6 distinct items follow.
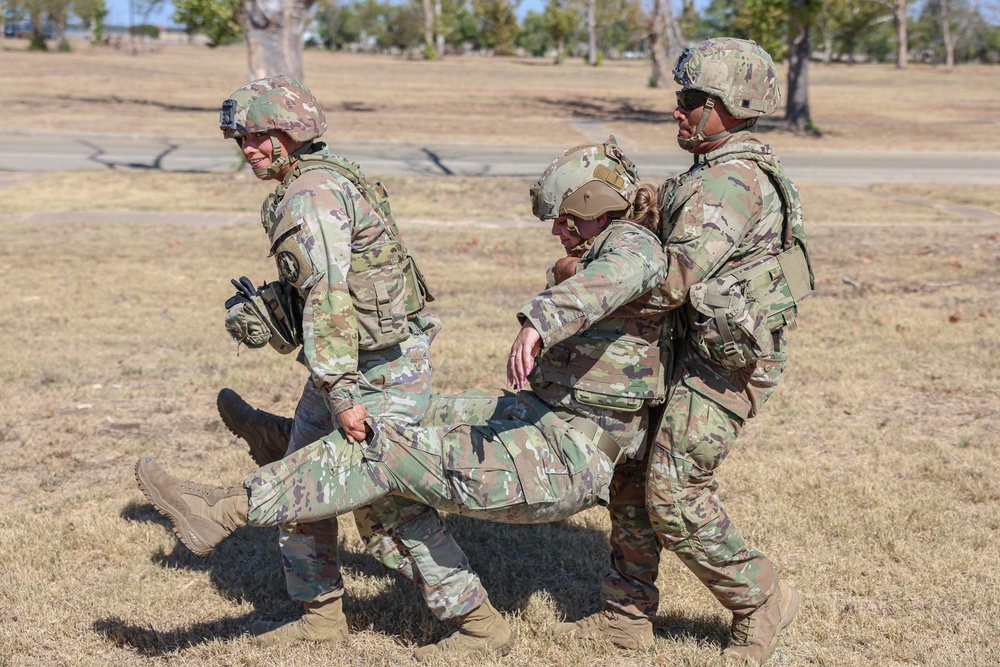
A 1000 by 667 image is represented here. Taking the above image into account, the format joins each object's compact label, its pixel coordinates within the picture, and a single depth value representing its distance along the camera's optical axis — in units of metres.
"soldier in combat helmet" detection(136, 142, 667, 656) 3.22
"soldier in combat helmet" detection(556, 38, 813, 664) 3.23
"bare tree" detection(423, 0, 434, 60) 71.54
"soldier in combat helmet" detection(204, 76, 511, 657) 3.41
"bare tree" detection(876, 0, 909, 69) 64.88
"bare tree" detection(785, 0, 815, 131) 23.36
